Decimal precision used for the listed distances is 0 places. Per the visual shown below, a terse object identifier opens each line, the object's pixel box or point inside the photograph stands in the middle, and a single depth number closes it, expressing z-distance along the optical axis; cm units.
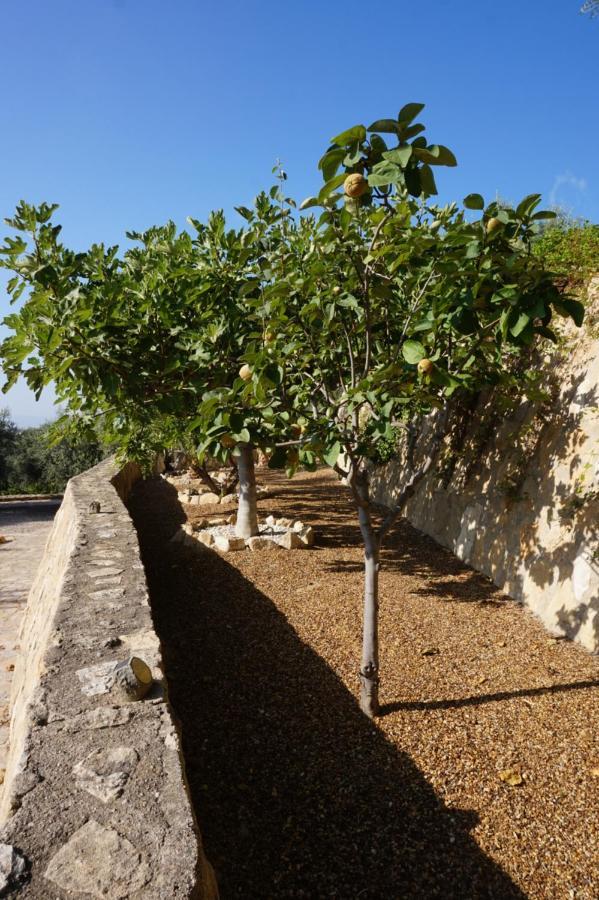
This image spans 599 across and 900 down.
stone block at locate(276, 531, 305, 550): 732
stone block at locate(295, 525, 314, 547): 748
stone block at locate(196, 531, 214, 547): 741
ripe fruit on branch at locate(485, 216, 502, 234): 237
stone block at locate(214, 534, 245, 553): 715
